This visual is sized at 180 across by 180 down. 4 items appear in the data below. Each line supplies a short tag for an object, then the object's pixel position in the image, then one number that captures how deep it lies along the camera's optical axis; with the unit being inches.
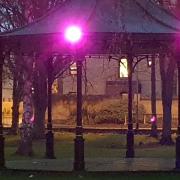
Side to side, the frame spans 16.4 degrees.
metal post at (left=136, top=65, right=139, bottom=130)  1786.4
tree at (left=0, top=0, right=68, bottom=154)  997.8
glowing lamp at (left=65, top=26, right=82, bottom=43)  604.4
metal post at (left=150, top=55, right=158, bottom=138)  1482.5
